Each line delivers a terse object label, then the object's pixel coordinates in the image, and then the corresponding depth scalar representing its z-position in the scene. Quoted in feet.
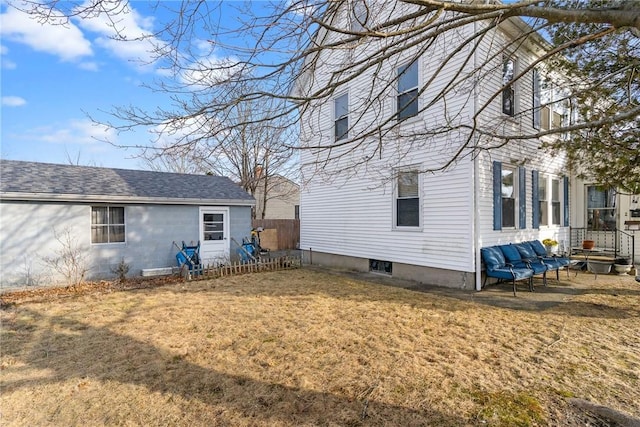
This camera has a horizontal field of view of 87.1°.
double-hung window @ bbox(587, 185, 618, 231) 38.45
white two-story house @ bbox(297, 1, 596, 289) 25.94
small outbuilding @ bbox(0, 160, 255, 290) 29.07
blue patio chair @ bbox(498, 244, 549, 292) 25.90
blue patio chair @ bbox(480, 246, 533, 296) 23.84
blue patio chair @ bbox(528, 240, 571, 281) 27.78
